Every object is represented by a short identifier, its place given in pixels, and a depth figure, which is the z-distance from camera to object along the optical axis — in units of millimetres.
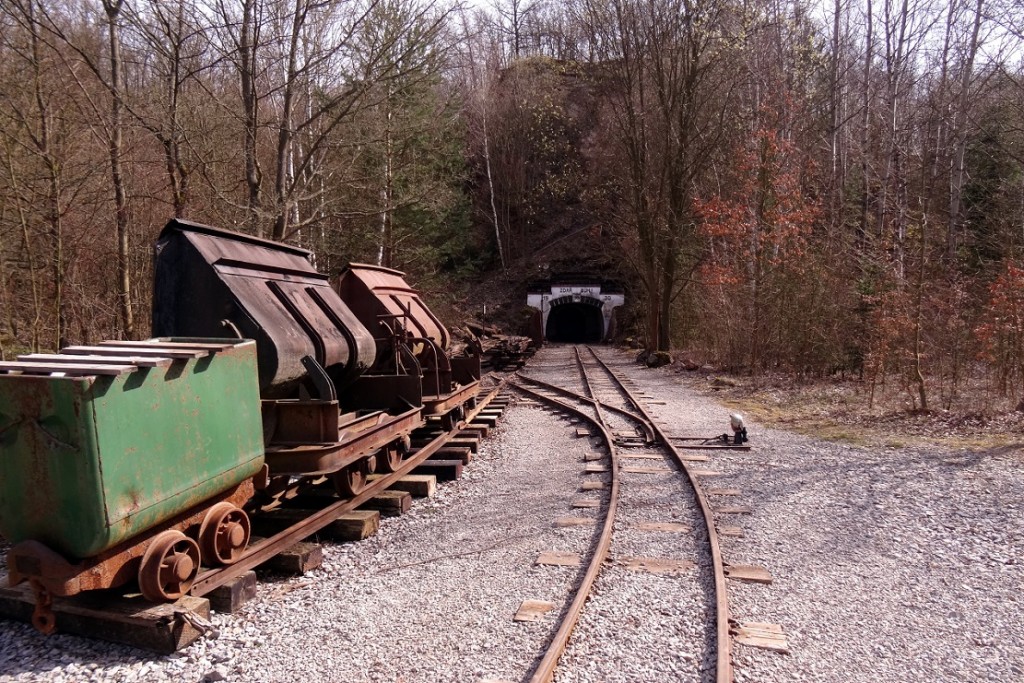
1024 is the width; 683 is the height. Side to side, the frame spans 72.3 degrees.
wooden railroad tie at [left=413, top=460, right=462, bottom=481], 8188
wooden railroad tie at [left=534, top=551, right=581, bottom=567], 5277
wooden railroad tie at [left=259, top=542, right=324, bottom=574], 5070
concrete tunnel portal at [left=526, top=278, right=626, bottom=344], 42125
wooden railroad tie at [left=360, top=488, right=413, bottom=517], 6660
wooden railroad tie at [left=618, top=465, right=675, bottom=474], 8297
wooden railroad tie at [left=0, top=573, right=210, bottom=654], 3834
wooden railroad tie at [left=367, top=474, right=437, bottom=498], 7348
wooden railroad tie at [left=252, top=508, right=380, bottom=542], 5617
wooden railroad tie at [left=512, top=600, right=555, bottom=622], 4348
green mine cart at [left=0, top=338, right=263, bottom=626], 3463
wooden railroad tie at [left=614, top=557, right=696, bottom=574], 5176
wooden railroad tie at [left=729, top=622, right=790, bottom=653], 4000
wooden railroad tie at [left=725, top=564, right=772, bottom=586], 4984
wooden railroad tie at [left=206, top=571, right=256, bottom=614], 4355
